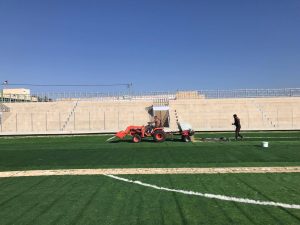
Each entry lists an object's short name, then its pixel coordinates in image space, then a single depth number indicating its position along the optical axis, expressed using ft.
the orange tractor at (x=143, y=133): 47.46
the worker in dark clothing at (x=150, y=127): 48.72
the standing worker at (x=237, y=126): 48.17
